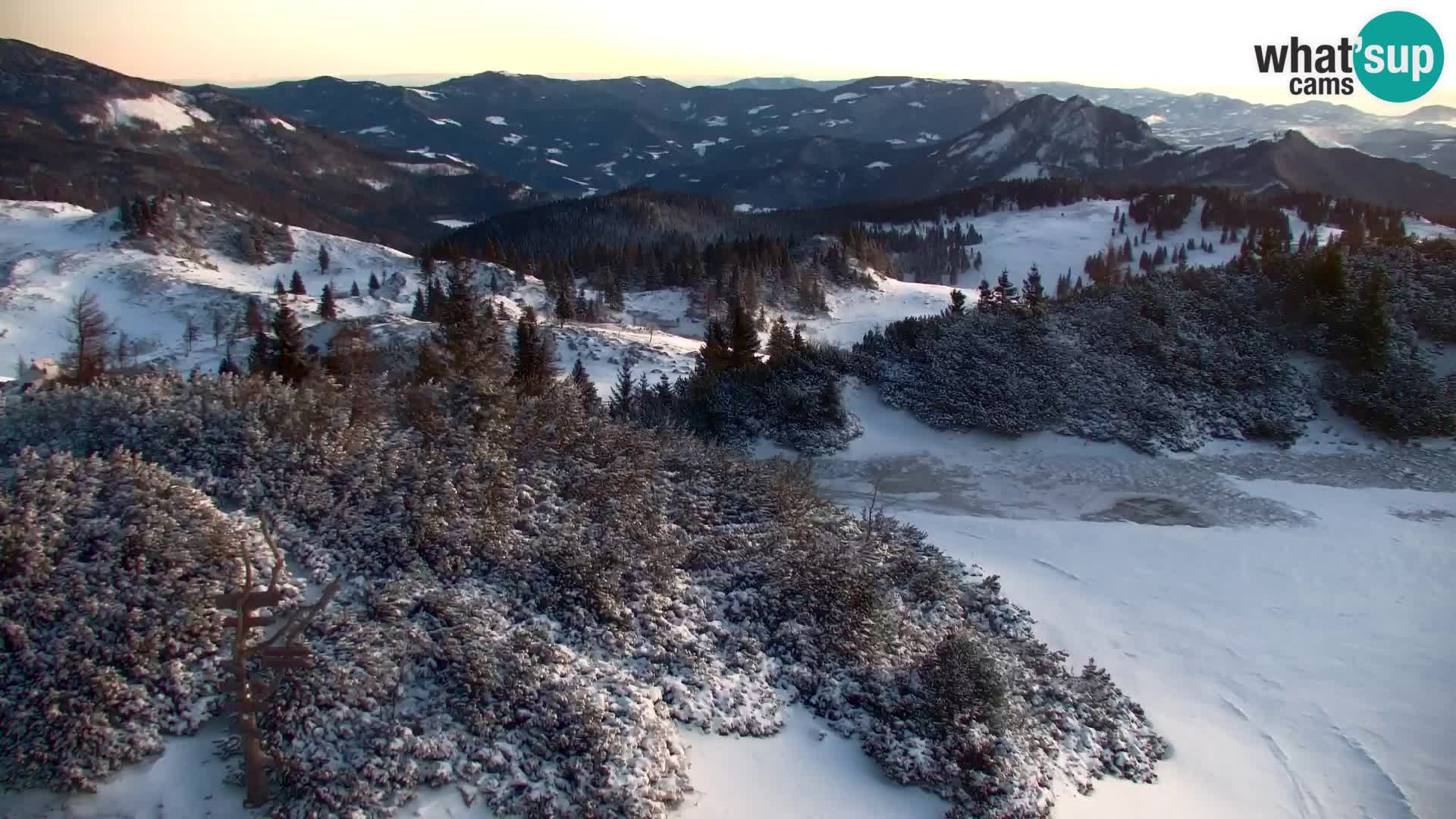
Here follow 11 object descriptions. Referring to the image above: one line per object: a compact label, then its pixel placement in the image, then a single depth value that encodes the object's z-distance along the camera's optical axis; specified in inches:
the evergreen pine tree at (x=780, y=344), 1226.6
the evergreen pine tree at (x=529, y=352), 1102.4
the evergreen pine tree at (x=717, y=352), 1248.8
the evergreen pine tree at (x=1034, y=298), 1330.0
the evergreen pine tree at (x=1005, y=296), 1400.6
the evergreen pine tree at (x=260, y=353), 1049.5
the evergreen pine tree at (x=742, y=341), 1237.7
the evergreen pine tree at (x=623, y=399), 1095.0
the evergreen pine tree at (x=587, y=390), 957.8
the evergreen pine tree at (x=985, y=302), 1418.6
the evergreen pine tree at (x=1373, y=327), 1136.2
